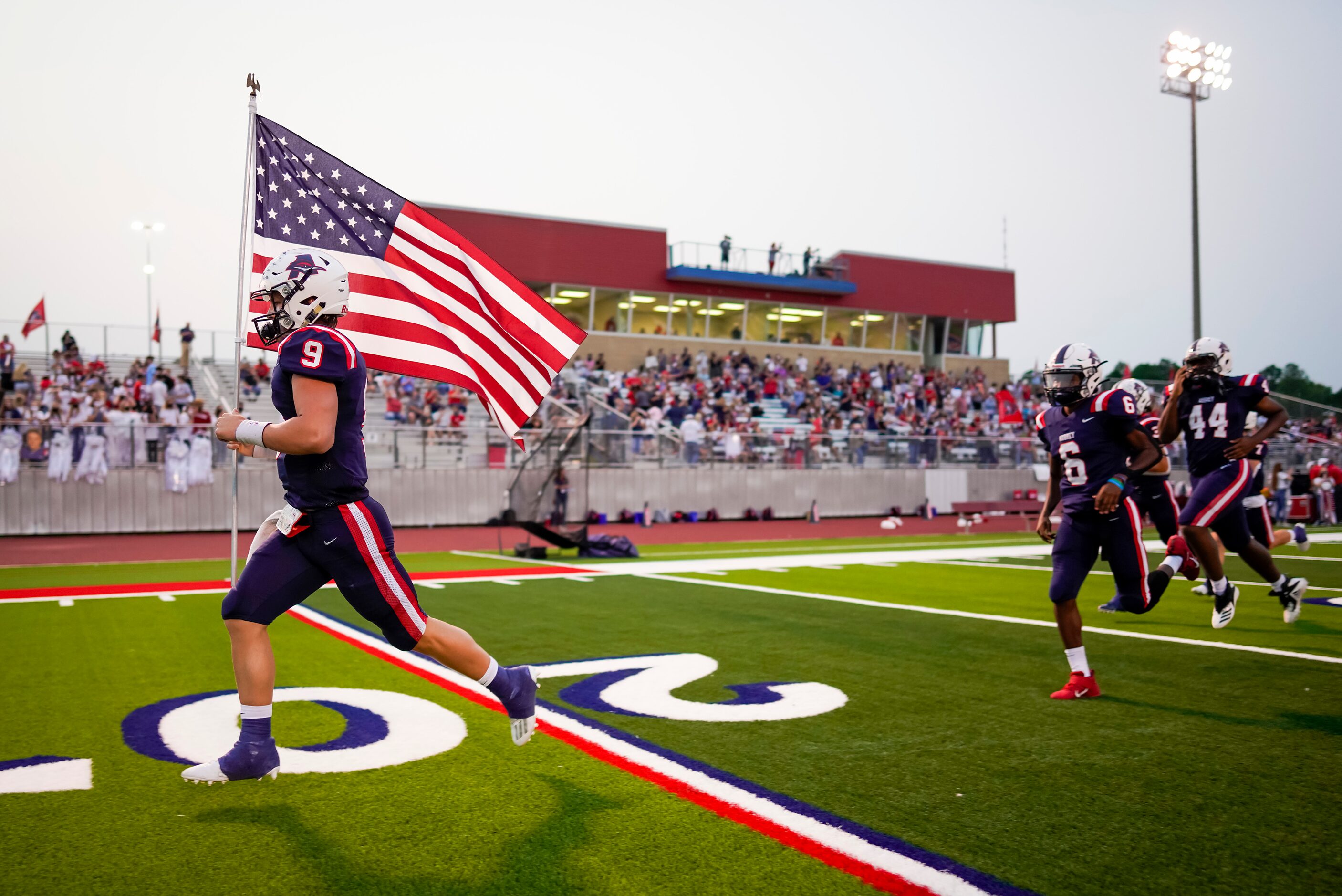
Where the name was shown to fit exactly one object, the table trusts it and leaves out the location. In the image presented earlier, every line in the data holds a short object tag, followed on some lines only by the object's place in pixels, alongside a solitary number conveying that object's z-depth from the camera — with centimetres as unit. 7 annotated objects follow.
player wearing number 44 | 773
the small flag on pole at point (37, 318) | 2533
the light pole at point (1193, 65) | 2858
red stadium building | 3603
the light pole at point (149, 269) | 4034
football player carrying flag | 386
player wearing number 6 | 573
